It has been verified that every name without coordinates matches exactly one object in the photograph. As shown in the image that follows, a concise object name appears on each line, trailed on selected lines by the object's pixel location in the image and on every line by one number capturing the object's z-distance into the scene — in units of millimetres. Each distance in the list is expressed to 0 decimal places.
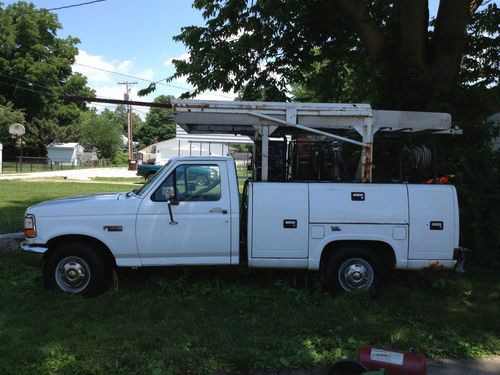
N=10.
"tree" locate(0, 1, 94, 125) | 52562
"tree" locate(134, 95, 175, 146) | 113831
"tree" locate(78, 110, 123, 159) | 64250
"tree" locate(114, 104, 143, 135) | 143012
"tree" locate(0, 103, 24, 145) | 43594
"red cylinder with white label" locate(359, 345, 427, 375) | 3566
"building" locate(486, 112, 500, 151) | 9793
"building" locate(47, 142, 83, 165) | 54719
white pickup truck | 5875
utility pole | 57409
